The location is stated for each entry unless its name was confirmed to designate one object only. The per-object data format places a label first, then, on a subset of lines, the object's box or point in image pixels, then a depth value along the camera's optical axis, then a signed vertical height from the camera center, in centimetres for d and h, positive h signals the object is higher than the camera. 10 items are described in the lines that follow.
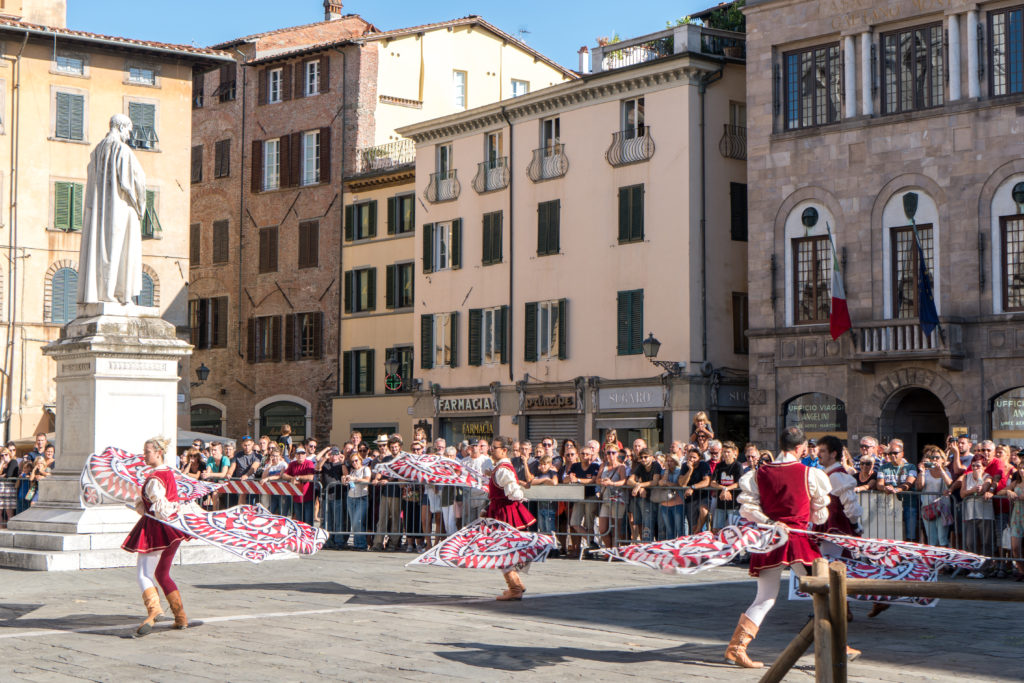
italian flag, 3544 +267
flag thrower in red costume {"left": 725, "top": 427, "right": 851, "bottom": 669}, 1237 -61
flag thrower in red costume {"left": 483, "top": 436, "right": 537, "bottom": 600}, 1691 -74
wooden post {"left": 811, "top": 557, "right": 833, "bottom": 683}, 738 -100
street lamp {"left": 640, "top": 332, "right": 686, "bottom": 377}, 3903 +182
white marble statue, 2022 +256
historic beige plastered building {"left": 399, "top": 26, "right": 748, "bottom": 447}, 4072 +496
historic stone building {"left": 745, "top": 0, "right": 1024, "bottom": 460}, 3375 +492
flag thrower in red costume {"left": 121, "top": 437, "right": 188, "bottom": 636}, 1371 -99
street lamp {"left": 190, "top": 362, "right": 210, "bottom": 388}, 4448 +159
